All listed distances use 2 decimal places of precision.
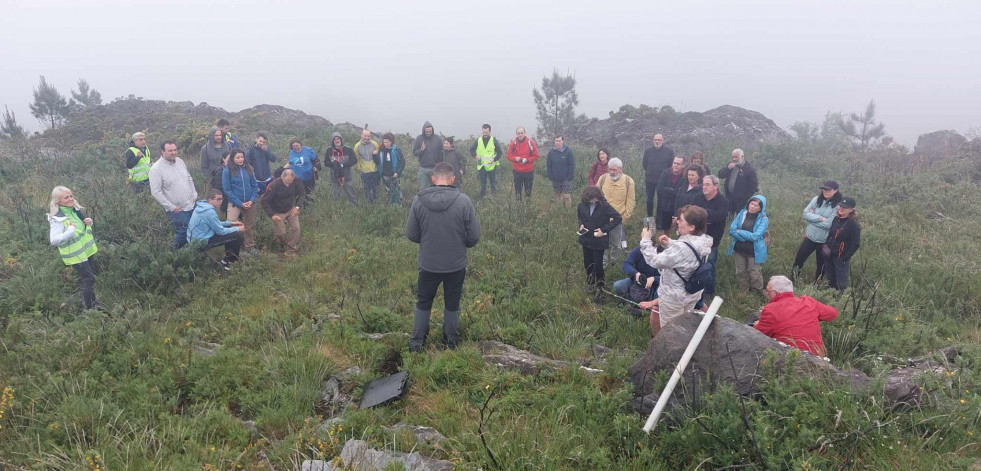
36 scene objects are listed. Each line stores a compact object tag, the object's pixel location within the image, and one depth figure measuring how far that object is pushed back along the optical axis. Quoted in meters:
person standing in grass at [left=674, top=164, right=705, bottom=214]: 6.84
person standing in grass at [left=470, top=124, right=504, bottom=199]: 10.68
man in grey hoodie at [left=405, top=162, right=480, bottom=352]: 4.59
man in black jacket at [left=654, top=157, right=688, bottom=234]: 8.07
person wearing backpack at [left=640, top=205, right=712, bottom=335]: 4.41
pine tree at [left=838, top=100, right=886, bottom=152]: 33.66
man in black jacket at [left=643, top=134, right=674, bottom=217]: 9.38
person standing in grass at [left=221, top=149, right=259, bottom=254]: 7.86
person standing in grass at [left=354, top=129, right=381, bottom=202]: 10.01
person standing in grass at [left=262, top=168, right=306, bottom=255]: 7.84
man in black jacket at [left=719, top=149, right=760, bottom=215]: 8.01
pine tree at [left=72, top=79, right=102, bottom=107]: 34.62
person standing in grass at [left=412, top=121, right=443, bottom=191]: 9.95
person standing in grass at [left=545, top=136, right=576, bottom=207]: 10.16
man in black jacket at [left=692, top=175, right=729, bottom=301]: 6.59
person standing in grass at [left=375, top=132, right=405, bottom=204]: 10.03
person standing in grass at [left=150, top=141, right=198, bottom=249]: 7.00
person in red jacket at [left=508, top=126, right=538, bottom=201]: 10.24
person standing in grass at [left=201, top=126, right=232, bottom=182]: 9.14
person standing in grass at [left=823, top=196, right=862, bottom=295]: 6.26
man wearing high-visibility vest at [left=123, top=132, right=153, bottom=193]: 8.66
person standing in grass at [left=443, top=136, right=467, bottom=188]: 10.12
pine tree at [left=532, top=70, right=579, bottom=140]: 33.84
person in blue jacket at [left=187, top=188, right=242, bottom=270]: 6.86
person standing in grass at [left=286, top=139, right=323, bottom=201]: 9.62
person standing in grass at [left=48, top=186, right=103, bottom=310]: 5.57
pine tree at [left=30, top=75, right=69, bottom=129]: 30.61
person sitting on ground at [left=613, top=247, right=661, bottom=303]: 5.39
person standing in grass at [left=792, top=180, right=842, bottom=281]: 6.56
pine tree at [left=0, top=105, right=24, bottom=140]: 24.03
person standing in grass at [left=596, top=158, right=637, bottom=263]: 7.62
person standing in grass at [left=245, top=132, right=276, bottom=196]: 9.18
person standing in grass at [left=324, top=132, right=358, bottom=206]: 10.07
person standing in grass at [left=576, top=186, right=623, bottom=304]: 6.35
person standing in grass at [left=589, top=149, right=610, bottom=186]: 9.14
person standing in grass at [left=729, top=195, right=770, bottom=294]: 6.58
